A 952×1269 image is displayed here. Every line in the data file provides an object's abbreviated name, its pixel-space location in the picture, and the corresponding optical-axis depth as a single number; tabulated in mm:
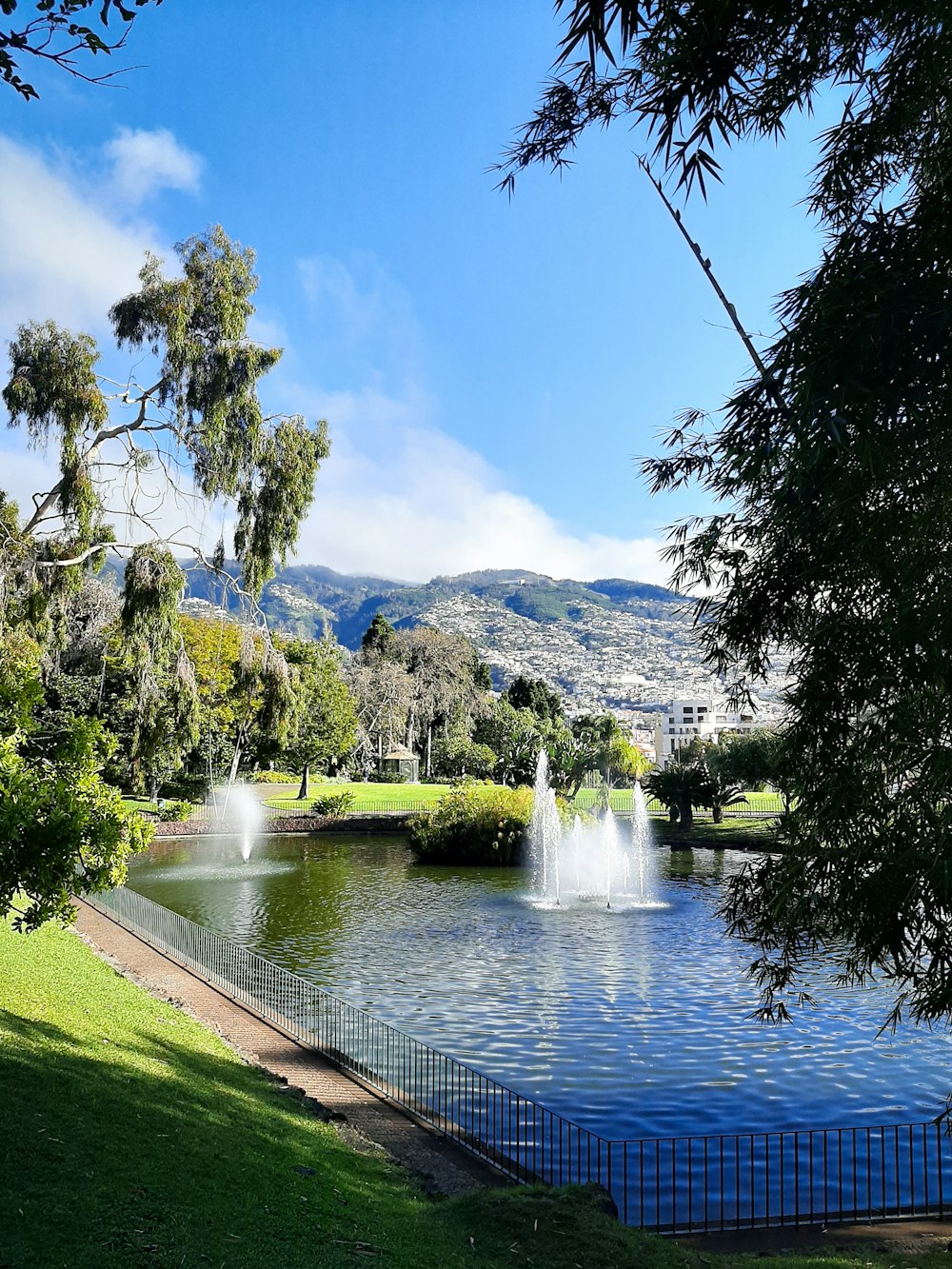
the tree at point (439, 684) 82750
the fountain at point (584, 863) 30984
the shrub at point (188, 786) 54219
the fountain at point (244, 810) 46678
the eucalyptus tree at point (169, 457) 21578
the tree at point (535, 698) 95562
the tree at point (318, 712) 59000
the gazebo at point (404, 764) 76125
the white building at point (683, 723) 181338
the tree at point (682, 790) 49469
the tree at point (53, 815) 9266
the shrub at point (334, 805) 52406
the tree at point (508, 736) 70250
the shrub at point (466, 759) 72312
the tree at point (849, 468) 5859
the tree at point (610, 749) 79750
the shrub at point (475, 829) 38531
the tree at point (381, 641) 88188
